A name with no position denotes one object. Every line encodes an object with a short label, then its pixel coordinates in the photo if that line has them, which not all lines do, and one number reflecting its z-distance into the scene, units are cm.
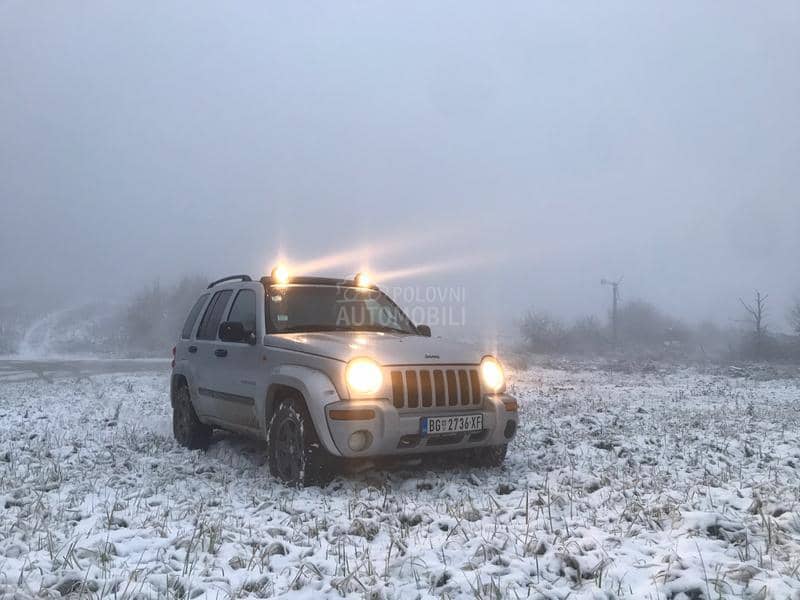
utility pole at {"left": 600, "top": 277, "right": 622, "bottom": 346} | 5964
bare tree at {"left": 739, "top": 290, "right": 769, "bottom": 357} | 4803
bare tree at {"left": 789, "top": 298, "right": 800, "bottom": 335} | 4631
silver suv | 501
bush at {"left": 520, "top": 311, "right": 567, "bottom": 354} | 4791
